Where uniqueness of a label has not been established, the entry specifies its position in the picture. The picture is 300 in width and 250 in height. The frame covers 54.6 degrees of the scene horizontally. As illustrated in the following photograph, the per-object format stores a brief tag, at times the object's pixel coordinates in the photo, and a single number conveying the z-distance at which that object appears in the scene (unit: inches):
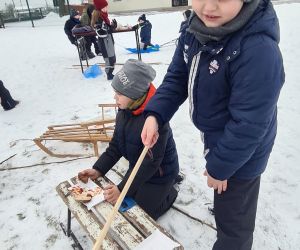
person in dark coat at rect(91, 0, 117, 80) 264.8
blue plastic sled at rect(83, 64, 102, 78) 291.6
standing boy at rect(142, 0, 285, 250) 48.1
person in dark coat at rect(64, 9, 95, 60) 388.8
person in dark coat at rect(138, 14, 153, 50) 390.1
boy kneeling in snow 89.4
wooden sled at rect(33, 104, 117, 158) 145.4
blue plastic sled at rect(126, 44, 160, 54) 378.1
